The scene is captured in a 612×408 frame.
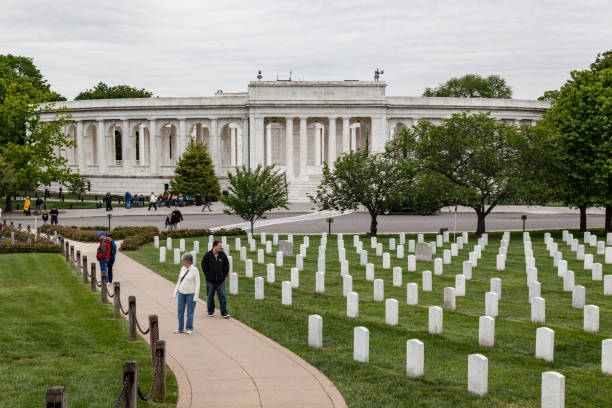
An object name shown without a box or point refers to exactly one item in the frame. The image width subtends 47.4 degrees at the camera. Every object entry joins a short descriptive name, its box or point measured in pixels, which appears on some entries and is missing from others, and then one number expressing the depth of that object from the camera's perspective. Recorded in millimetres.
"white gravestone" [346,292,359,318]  17203
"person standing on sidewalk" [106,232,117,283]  22641
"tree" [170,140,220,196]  68875
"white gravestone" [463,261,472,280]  24141
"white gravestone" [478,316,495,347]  14094
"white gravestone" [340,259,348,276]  24547
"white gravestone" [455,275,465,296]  20875
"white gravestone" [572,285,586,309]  18844
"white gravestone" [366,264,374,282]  24000
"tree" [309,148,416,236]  40531
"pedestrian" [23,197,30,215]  56344
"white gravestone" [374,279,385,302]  19828
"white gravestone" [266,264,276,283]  23469
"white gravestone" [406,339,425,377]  12000
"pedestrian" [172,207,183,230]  41500
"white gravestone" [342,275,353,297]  20625
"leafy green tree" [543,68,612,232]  38875
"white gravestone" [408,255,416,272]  26047
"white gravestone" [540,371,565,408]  10000
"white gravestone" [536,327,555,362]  13023
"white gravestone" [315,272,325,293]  21516
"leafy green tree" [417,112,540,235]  38750
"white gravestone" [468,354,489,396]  11070
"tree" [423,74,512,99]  123688
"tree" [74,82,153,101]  120400
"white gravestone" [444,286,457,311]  18375
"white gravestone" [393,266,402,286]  22625
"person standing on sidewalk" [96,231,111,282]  22422
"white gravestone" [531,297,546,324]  16720
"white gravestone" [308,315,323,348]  14336
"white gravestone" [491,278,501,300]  20469
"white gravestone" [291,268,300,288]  22312
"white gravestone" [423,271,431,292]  21812
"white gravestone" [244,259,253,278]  24781
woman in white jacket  15547
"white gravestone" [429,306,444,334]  15188
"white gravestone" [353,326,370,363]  12977
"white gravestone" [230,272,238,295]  21172
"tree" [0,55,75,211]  57219
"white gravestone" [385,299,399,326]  16031
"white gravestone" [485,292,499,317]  17359
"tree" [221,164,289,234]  39656
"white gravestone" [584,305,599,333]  15680
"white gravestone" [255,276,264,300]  20231
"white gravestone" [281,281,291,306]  19234
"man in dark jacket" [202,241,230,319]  16984
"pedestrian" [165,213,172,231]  41625
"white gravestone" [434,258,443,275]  25344
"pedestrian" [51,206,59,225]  45469
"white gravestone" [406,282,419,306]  19219
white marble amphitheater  76125
